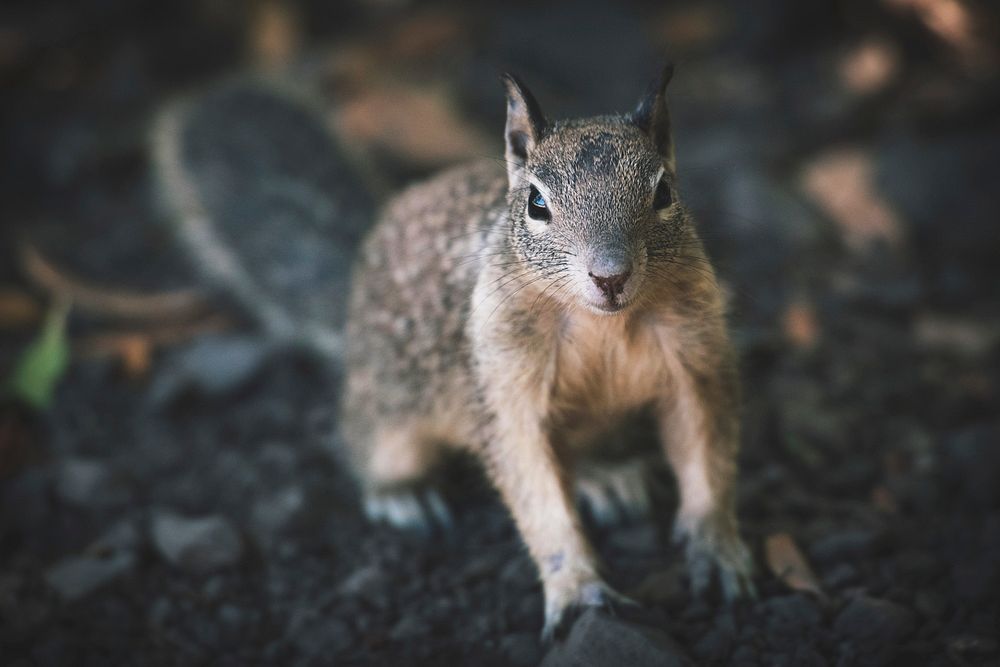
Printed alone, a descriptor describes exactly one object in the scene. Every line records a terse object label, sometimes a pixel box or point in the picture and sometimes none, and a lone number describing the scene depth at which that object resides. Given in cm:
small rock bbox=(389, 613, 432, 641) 344
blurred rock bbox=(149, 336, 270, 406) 498
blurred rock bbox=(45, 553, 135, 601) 371
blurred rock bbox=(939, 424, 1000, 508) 397
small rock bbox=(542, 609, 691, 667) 293
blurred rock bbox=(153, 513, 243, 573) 388
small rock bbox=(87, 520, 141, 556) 392
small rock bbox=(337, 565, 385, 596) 371
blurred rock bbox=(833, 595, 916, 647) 309
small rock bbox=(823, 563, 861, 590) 341
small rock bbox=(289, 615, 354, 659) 344
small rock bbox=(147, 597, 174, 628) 363
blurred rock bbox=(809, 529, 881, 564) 354
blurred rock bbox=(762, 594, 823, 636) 319
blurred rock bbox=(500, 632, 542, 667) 323
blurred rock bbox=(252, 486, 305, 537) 411
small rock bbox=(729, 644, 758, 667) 308
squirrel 304
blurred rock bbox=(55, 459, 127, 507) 427
